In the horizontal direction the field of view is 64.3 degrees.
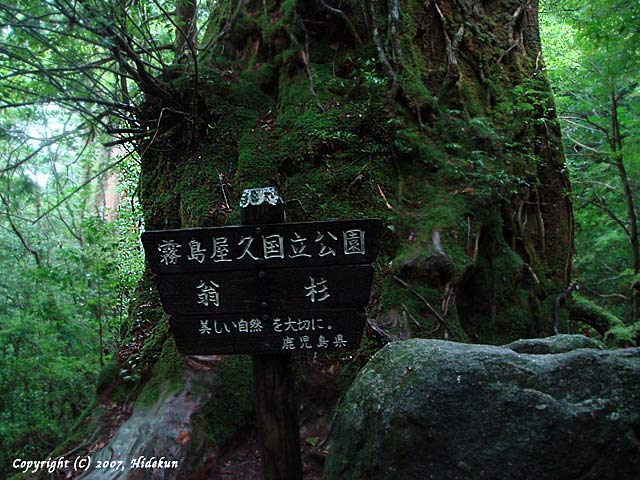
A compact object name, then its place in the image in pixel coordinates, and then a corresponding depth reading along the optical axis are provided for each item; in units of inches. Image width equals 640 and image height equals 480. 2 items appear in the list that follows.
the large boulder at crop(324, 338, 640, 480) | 77.2
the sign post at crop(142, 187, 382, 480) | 100.2
